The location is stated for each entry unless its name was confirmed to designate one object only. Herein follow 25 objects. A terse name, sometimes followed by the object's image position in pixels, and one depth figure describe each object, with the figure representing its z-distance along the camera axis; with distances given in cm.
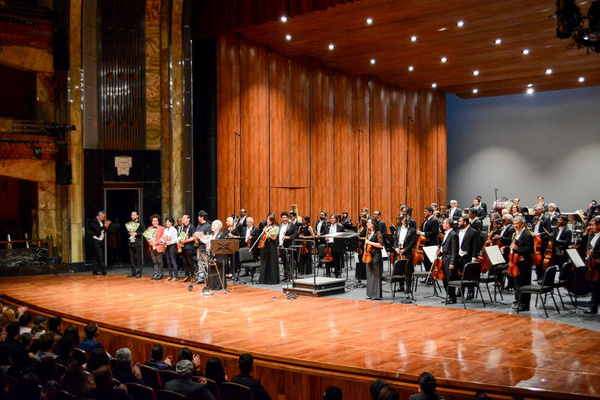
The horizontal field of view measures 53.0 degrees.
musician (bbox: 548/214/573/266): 993
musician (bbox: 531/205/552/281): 997
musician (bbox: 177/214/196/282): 1129
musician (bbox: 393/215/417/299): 941
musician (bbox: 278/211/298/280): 1134
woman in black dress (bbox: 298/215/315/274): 1148
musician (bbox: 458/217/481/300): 887
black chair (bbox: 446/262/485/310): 845
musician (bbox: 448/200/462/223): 1384
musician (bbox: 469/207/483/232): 958
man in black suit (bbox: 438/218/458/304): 895
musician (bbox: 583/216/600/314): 794
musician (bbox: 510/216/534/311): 836
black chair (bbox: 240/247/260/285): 1110
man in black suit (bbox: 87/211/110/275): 1237
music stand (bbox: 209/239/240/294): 971
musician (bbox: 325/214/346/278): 1159
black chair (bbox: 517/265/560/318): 786
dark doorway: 1405
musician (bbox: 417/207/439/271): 1074
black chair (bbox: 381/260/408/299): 906
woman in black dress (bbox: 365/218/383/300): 927
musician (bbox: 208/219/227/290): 1030
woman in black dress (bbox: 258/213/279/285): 1095
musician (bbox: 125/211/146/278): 1195
